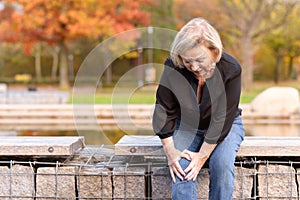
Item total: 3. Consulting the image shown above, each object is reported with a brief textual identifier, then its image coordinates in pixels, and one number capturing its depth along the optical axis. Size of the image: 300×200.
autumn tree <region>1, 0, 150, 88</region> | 19.86
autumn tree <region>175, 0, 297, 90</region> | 20.77
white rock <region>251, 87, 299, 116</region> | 11.13
